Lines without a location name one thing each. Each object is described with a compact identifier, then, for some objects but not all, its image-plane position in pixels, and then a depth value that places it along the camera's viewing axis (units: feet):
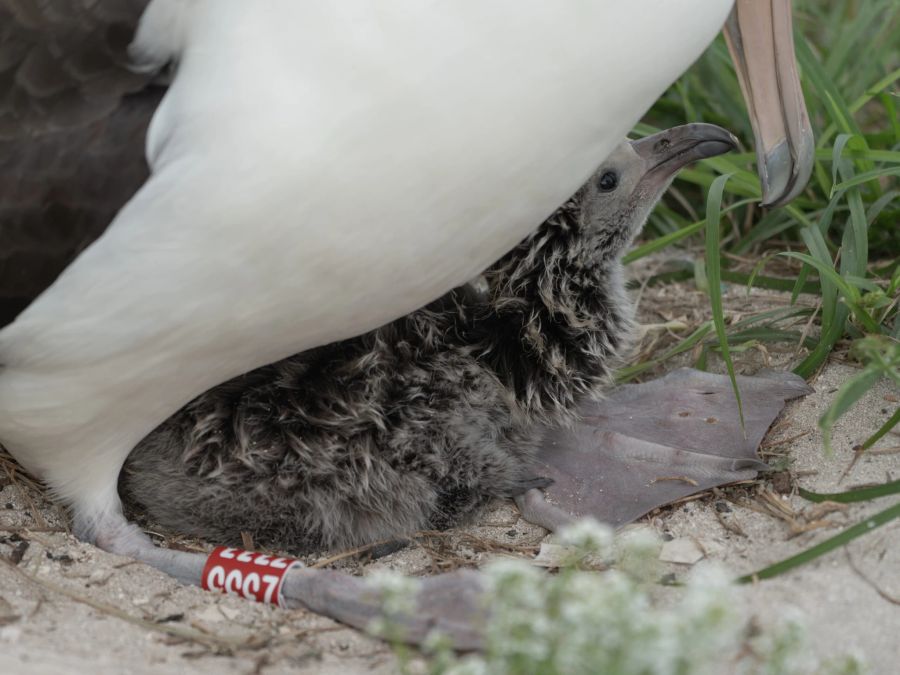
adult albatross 8.46
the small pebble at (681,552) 10.39
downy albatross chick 11.18
